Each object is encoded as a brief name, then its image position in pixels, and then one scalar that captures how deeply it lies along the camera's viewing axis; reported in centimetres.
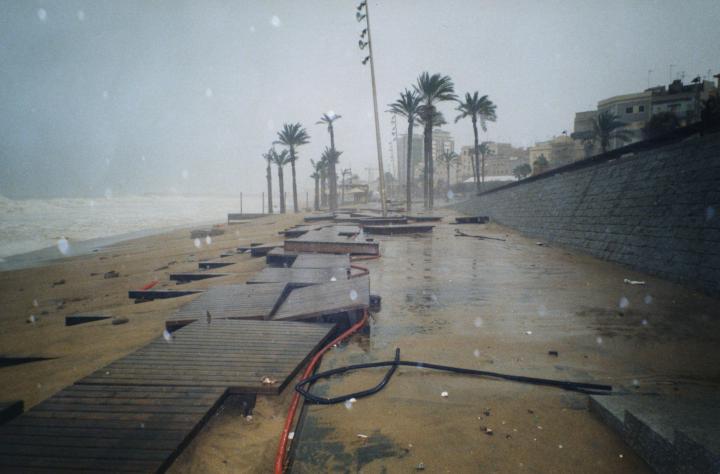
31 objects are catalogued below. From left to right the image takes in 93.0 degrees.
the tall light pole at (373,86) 2289
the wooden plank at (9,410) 265
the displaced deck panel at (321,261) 849
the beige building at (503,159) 12100
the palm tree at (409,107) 4138
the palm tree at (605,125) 4656
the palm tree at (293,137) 5675
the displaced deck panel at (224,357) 326
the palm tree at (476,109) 4506
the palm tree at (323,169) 7550
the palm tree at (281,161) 5862
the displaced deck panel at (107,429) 223
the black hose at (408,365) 325
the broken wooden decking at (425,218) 2202
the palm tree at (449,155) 8339
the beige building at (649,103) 6012
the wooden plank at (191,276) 948
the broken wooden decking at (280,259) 1012
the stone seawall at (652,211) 664
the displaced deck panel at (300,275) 691
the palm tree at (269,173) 6347
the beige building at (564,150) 8069
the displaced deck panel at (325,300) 494
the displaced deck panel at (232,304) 504
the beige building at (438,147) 15714
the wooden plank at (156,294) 763
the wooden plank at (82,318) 656
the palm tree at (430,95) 3759
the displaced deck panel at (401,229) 1783
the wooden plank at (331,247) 1099
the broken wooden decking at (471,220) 2225
